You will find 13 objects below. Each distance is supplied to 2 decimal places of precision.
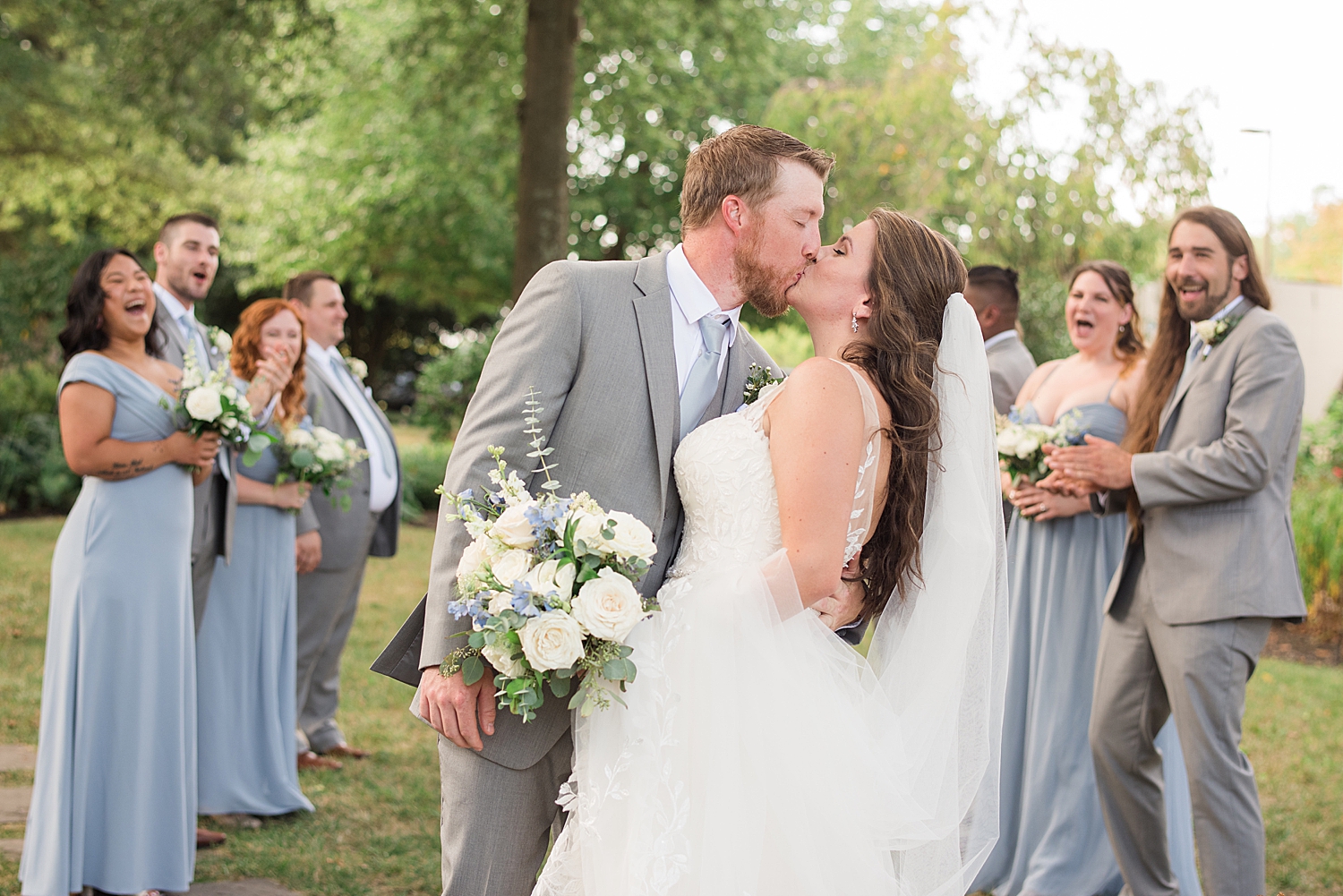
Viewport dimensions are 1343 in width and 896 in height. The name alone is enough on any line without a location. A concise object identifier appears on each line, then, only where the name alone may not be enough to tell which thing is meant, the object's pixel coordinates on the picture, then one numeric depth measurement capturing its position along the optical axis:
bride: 2.76
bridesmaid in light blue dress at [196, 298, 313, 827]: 5.61
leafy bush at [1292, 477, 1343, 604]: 10.55
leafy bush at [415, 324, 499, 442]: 17.00
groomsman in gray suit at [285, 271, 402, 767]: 6.74
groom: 2.87
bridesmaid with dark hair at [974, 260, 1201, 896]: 5.20
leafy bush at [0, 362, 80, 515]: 14.64
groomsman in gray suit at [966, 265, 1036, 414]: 5.91
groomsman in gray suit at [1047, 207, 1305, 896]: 4.38
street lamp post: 11.65
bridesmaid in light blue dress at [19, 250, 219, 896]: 4.39
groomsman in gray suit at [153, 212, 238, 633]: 5.29
